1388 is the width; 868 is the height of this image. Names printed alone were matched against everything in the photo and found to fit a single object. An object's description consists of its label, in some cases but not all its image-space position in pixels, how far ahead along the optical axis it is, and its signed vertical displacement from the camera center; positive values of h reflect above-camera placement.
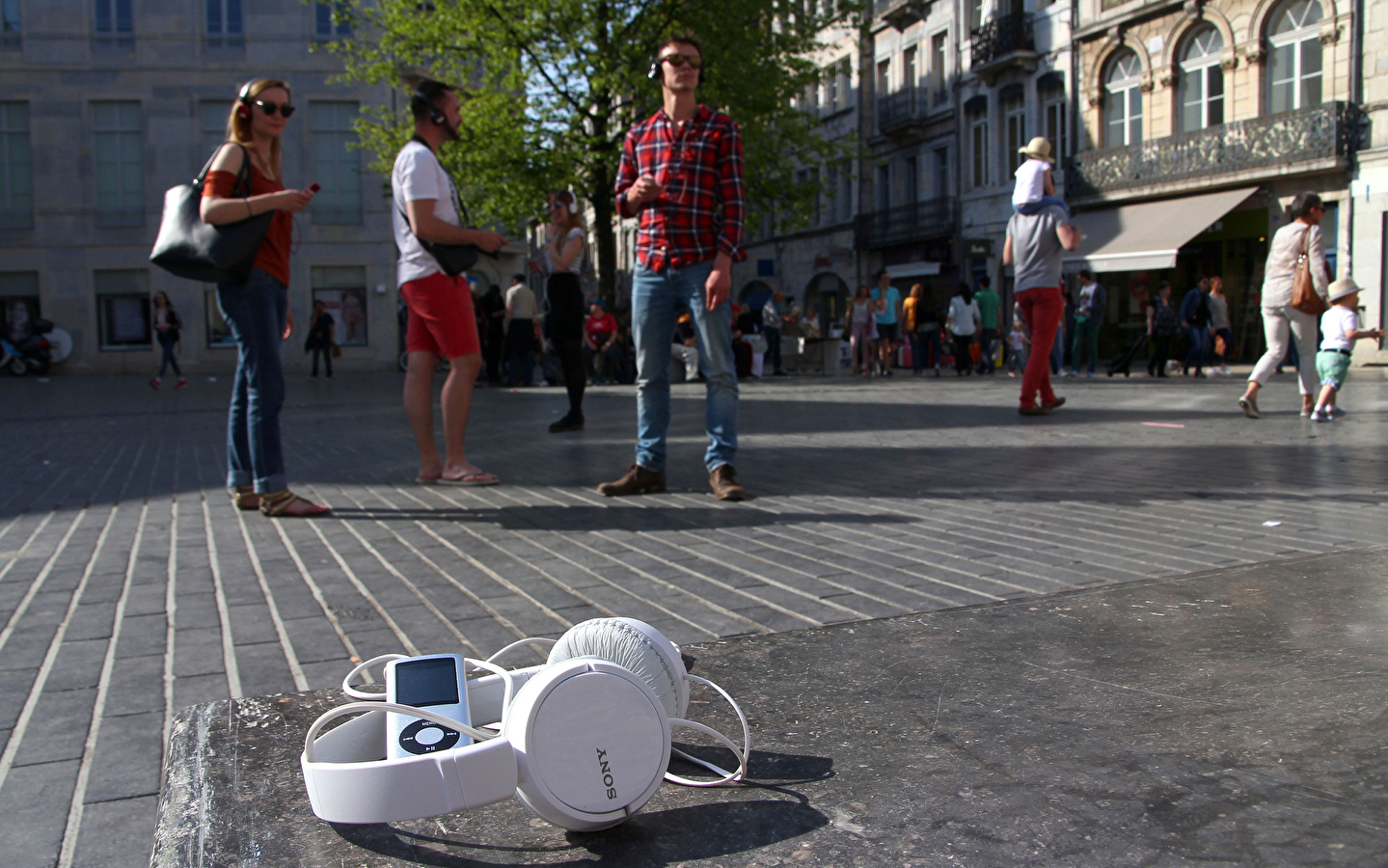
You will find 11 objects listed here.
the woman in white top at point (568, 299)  9.27 +0.64
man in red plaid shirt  5.13 +0.65
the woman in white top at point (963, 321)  21.55 +0.79
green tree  21.11 +5.45
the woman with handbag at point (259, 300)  4.75 +0.36
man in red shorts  5.45 +0.48
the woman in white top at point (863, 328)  21.17 +0.70
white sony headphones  1.36 -0.48
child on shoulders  9.05 +1.42
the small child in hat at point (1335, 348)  8.53 +0.03
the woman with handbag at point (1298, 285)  8.72 +0.53
